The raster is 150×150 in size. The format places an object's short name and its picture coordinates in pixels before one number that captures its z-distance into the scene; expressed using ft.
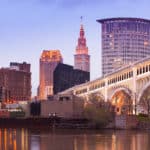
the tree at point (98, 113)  430.61
